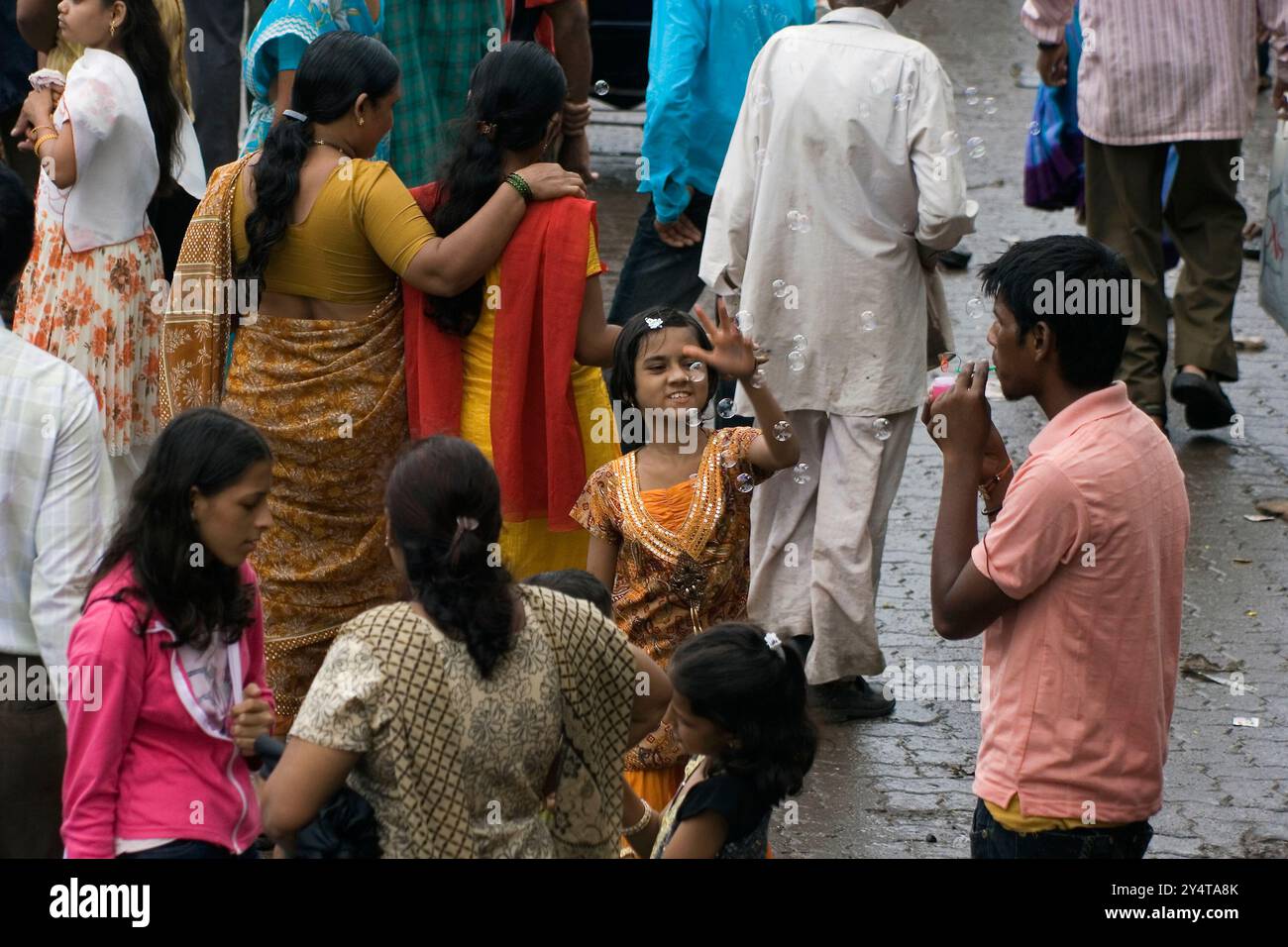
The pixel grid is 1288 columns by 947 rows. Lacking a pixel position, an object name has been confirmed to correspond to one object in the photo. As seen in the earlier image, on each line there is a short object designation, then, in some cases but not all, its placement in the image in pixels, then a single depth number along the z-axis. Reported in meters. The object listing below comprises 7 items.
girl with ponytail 6.23
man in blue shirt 11.59
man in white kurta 9.89
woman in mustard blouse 8.77
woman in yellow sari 8.73
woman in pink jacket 5.76
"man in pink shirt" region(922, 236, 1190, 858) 6.08
